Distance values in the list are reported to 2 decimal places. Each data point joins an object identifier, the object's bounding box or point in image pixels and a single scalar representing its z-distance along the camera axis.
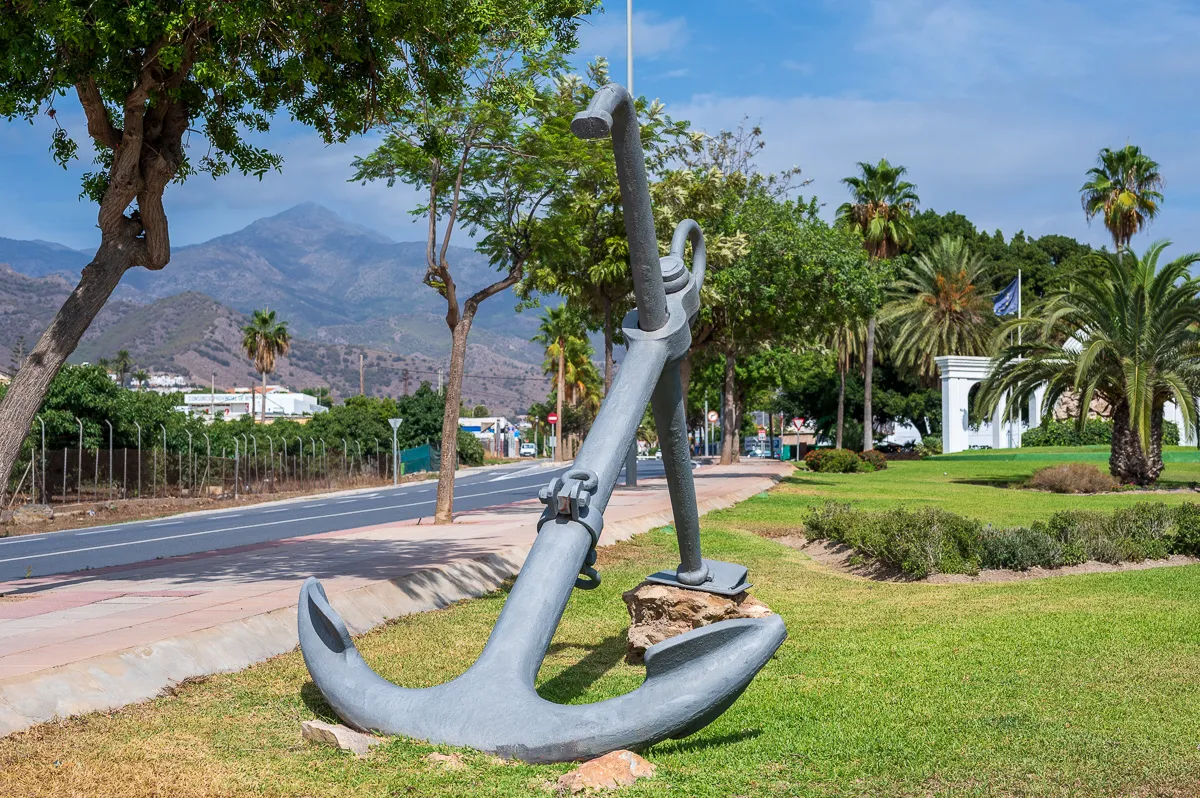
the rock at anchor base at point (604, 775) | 4.33
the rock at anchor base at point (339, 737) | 4.79
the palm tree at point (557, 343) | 68.44
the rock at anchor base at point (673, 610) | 6.90
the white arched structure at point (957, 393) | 49.81
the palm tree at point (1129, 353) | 26.50
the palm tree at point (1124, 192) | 48.00
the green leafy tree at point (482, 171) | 15.19
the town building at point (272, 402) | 110.04
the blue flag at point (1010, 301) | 51.28
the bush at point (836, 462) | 38.03
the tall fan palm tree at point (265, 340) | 72.56
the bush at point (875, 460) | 39.97
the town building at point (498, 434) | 104.94
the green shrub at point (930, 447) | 53.62
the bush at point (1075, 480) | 26.97
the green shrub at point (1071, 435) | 51.06
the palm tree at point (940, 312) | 55.38
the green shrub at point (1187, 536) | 12.95
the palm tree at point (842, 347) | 52.31
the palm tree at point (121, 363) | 99.44
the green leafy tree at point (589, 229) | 17.02
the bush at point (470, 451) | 66.44
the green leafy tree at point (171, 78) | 9.16
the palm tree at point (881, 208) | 45.28
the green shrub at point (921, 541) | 12.10
